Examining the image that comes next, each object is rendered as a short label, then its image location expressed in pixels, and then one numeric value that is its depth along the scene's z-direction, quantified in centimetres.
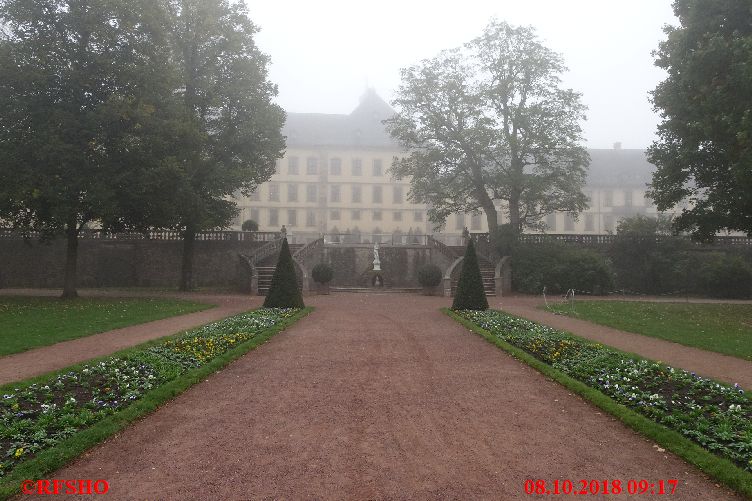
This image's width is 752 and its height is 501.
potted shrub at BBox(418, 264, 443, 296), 2773
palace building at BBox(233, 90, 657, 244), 6319
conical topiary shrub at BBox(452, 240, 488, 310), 1853
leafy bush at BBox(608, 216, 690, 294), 3038
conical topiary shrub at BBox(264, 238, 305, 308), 1819
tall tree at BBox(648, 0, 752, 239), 1497
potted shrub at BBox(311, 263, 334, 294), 2725
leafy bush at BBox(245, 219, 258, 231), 3632
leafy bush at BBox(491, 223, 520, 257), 3061
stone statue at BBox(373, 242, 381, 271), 3250
